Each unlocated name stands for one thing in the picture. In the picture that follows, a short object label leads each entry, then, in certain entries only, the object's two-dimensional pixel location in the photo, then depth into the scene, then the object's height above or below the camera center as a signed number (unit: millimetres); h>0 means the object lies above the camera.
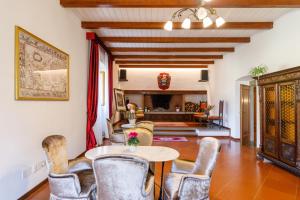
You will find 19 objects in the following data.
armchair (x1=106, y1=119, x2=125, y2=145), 5707 -828
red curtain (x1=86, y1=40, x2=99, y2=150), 6041 +201
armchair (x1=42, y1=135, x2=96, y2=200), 2598 -849
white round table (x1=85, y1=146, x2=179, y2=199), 2842 -634
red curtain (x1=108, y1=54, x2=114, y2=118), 9116 +858
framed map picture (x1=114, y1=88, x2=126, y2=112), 9930 +151
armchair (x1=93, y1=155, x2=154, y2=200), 2168 -674
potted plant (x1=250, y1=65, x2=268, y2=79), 5848 +779
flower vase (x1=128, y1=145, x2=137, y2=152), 3216 -606
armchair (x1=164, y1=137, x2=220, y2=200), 2617 -870
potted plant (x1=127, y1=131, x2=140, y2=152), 3176 -501
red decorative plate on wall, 12297 +1210
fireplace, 13508 +72
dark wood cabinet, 4398 -306
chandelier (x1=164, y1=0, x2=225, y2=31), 3395 +1289
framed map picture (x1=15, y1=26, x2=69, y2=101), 3119 +530
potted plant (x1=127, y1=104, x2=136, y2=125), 6843 -403
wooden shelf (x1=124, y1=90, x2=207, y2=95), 12914 +621
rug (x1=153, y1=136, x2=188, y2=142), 8441 -1303
